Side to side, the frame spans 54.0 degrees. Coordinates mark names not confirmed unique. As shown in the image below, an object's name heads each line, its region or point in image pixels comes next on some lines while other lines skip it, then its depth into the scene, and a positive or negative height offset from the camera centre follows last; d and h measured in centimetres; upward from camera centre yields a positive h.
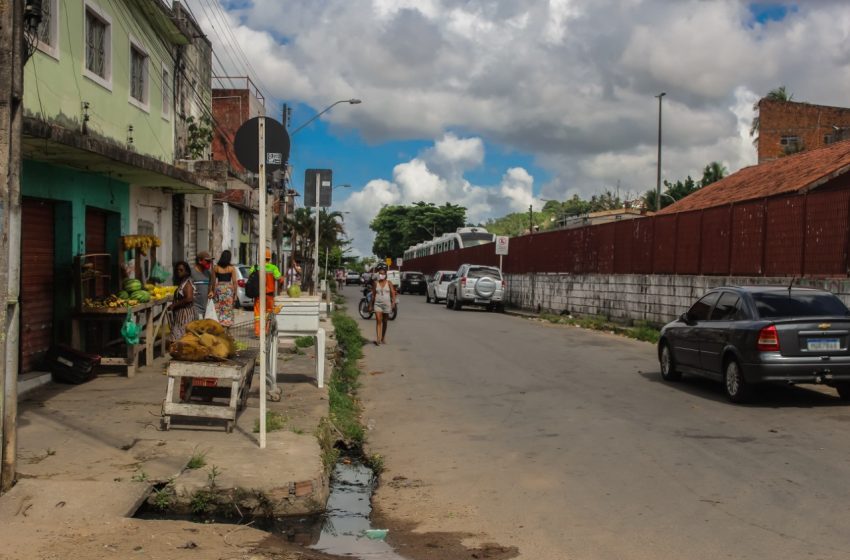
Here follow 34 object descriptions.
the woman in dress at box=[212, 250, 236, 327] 1390 -34
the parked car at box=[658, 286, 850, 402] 1011 -76
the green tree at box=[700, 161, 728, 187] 6122 +776
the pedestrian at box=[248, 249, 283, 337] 1007 -34
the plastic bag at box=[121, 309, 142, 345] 1145 -86
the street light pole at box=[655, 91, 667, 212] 4432 +498
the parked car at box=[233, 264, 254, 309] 3009 -84
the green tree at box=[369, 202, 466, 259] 10650 +643
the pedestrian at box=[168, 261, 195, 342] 1232 -51
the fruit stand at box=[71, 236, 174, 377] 1168 -54
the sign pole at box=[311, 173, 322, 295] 2347 +26
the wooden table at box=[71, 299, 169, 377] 1161 -79
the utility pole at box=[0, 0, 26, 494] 566 +37
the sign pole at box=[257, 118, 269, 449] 725 +1
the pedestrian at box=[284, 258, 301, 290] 3699 -22
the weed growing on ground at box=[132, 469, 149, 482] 612 -154
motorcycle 2817 -109
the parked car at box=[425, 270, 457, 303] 4016 -52
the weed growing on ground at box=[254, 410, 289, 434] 827 -154
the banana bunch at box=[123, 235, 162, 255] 1402 +46
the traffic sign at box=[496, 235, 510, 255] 3412 +120
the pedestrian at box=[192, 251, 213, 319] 1398 -25
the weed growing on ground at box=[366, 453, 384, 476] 774 -181
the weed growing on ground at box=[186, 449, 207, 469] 658 -153
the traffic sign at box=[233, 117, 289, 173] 759 +117
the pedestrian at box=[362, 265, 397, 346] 1873 -65
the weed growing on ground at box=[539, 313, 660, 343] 2081 -144
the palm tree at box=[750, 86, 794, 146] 5752 +1286
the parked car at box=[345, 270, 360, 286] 9934 -74
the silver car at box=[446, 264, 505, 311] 3309 -48
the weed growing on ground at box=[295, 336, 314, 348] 1622 -139
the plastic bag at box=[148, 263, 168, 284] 1453 -11
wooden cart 791 -116
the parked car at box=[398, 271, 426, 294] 5575 -63
